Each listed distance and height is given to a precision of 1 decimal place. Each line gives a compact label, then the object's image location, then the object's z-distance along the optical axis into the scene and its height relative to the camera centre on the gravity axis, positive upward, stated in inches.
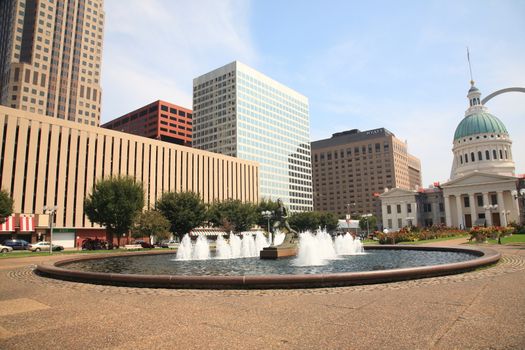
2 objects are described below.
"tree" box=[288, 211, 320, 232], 3811.5 +30.2
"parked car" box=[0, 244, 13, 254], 1612.9 -81.1
